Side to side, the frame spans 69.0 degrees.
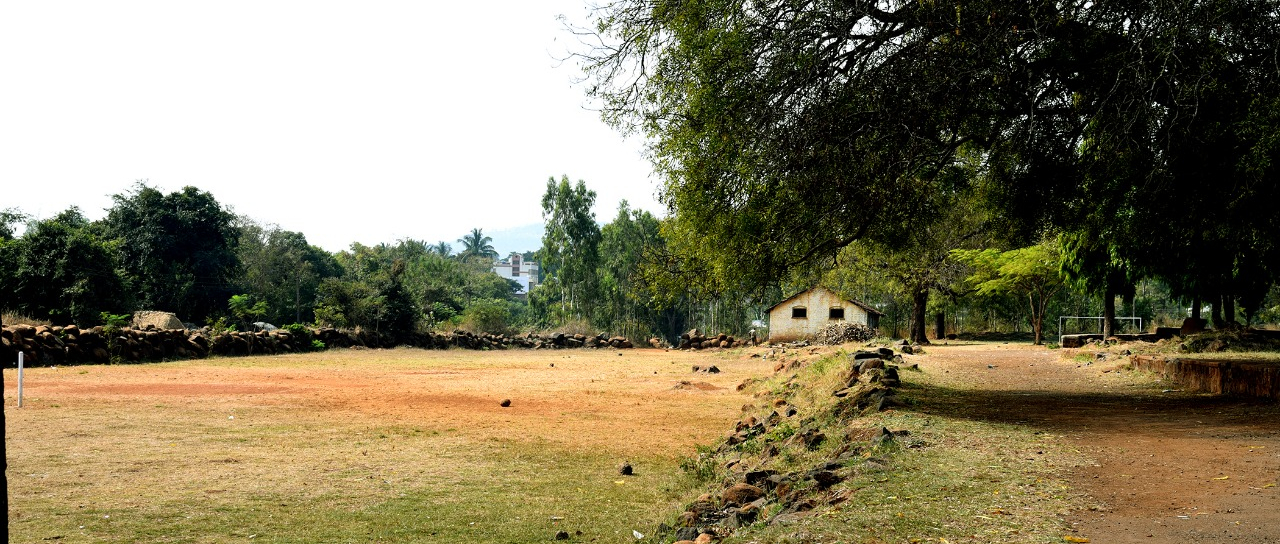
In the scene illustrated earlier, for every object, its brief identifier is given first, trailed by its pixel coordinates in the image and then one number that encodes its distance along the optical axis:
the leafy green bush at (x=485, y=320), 57.09
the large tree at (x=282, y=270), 57.69
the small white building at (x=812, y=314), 52.44
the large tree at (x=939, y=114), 10.52
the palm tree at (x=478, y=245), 141.45
